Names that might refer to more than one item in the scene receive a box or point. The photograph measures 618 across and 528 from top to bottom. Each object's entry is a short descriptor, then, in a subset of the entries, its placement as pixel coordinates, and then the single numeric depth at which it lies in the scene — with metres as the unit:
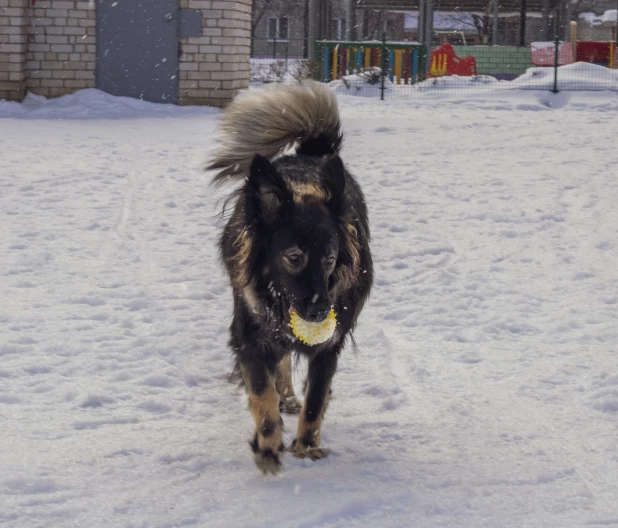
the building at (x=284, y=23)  51.00
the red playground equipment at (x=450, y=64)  27.77
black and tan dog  3.88
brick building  16.59
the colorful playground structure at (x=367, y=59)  24.78
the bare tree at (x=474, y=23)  51.91
